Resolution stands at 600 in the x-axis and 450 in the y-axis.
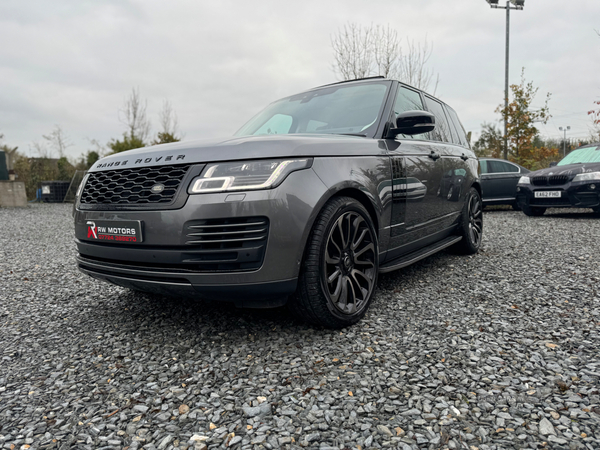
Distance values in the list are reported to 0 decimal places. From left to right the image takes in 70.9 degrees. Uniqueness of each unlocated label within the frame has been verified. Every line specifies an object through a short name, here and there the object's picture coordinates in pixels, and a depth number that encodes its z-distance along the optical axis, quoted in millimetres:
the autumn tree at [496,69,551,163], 16719
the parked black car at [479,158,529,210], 10961
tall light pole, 17156
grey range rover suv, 2211
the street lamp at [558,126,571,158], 33594
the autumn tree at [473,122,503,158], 20484
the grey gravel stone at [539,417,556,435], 1622
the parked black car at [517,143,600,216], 8523
